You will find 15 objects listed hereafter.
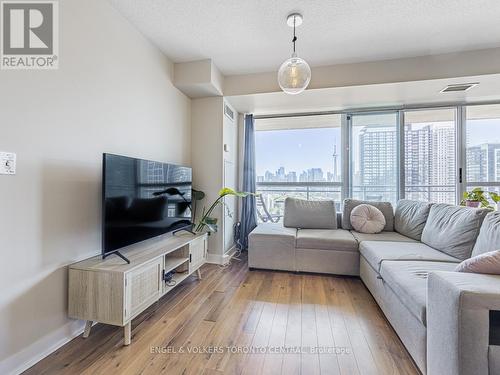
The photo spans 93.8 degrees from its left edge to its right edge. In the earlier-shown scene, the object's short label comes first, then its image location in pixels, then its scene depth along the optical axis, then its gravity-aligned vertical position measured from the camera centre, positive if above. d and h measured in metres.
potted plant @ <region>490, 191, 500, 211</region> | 2.86 -0.11
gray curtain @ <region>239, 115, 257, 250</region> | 3.96 +0.13
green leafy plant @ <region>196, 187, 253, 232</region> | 2.94 -0.40
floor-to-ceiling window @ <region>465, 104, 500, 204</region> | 3.51 +0.62
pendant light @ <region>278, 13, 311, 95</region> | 2.00 +0.98
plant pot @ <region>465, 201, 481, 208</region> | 2.96 -0.20
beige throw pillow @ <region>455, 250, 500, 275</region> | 1.21 -0.41
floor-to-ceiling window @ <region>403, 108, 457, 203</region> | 3.66 +0.53
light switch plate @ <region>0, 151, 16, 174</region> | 1.27 +0.14
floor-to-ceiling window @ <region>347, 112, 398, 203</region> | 3.81 +0.52
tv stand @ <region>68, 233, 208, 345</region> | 1.54 -0.70
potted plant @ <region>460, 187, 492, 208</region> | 2.92 -0.15
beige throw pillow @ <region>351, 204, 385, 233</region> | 3.15 -0.43
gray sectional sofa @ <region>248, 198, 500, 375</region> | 1.02 -0.62
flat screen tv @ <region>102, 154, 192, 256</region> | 1.67 -0.11
